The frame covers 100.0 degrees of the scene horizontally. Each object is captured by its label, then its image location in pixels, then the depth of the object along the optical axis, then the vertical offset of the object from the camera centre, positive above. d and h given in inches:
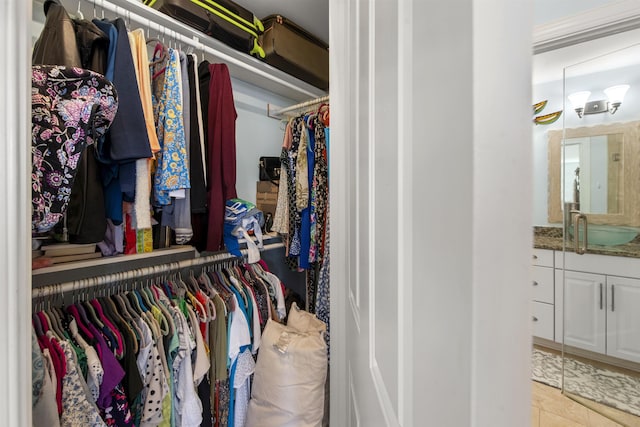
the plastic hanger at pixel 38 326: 31.3 -13.6
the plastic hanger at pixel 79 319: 34.3 -14.2
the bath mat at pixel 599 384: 60.2 -41.8
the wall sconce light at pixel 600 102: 61.3 +26.4
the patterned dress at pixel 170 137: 37.5 +10.7
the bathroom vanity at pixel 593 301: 62.4 -23.3
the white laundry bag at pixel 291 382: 43.6 -28.2
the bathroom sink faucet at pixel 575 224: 68.1 -3.3
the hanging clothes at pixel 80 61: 30.4 +17.7
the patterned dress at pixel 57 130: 19.5 +6.2
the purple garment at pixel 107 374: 32.7 -20.0
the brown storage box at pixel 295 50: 56.7 +36.4
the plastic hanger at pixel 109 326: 34.9 -15.4
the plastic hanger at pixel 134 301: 40.6 -13.9
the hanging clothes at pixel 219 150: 44.1 +10.3
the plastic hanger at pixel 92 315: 36.4 -14.2
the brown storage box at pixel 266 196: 67.4 +3.9
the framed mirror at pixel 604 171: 58.3 +9.5
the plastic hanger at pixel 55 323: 32.8 -13.9
